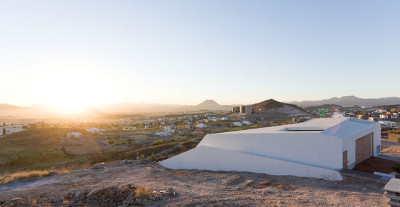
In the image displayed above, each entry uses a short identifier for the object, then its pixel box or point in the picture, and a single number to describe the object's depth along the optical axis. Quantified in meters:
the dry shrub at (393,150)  20.64
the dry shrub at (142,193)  8.79
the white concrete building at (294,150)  12.81
